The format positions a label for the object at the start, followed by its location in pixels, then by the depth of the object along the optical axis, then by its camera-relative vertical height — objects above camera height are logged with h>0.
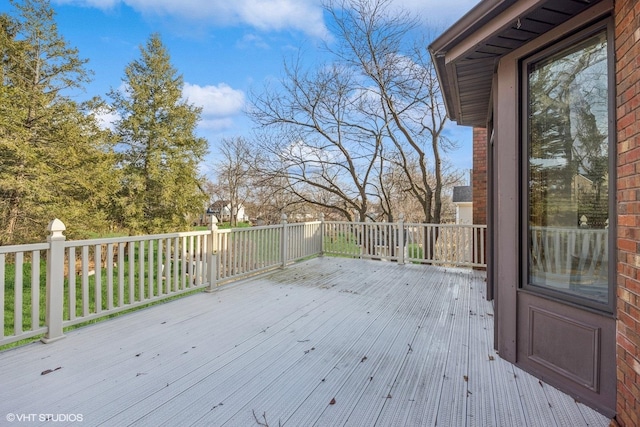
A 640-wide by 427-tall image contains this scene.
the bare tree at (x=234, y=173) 12.68 +2.02
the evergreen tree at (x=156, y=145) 13.14 +3.01
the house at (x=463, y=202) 12.05 +0.47
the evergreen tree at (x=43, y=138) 8.52 +2.26
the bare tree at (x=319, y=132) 10.43 +2.87
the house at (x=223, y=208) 18.50 +0.29
